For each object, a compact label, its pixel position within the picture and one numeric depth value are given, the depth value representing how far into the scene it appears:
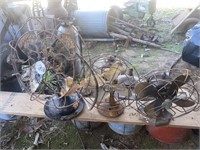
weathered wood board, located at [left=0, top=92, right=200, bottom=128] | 1.52
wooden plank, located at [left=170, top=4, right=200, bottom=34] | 3.22
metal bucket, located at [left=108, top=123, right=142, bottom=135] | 1.79
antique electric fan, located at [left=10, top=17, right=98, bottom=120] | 1.26
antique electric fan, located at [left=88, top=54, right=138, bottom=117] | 1.35
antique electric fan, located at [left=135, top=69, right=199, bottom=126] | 1.25
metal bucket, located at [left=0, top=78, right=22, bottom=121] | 1.99
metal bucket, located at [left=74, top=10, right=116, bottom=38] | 3.18
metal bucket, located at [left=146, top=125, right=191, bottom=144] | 1.76
